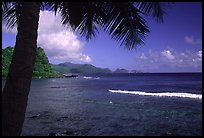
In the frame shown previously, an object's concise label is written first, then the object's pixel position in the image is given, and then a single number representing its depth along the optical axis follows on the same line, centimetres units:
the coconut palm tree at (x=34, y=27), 219
